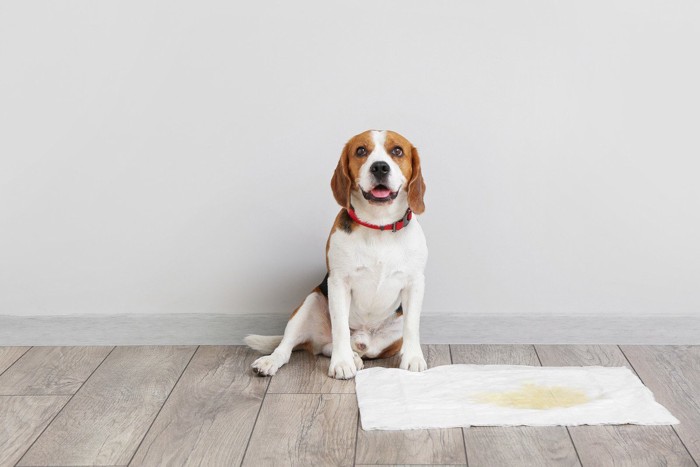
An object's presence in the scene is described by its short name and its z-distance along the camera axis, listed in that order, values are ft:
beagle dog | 9.34
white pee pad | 8.15
